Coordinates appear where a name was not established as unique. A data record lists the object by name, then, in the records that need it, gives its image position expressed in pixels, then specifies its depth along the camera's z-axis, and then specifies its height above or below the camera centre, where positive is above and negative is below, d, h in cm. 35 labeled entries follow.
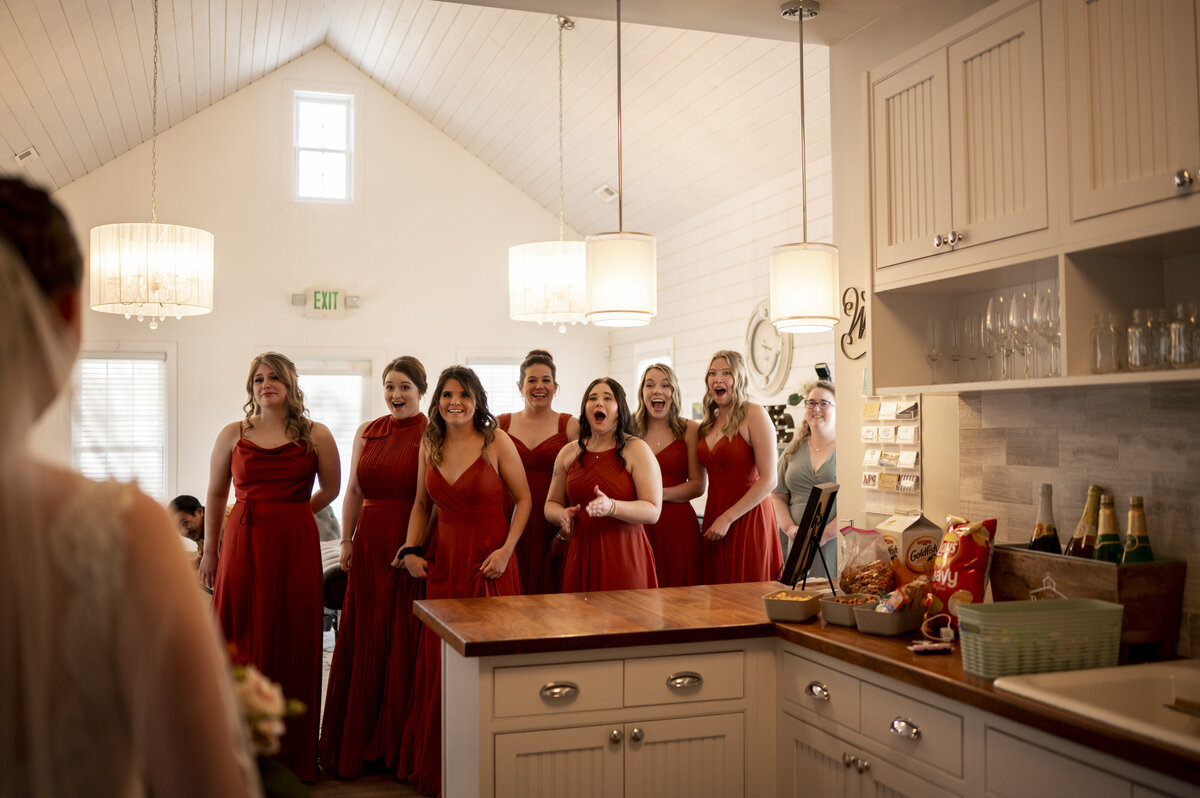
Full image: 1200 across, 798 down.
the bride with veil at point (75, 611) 91 -17
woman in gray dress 502 -19
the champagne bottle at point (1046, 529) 253 -27
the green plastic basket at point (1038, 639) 206 -45
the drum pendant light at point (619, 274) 355 +54
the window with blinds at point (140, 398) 819 +27
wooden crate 221 -38
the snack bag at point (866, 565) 272 -39
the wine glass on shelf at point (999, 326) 256 +25
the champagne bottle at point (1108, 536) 232 -26
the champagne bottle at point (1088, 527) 241 -25
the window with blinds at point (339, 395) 876 +30
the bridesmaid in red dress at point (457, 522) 373 -36
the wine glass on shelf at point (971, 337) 274 +24
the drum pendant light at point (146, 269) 593 +96
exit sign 873 +108
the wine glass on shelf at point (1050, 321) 238 +24
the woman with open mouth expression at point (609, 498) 372 -27
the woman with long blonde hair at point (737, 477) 434 -22
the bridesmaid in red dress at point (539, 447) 429 -9
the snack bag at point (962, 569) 251 -37
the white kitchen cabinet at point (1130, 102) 195 +66
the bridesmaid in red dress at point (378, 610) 403 -73
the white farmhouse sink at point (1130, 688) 194 -53
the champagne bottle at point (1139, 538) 226 -26
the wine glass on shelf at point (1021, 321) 246 +25
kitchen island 224 -69
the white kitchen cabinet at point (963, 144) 237 +73
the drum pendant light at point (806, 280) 335 +49
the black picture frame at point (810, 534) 285 -31
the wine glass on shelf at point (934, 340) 288 +24
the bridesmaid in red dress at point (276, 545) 387 -45
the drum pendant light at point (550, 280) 650 +95
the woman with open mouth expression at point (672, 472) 432 -20
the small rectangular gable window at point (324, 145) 885 +251
